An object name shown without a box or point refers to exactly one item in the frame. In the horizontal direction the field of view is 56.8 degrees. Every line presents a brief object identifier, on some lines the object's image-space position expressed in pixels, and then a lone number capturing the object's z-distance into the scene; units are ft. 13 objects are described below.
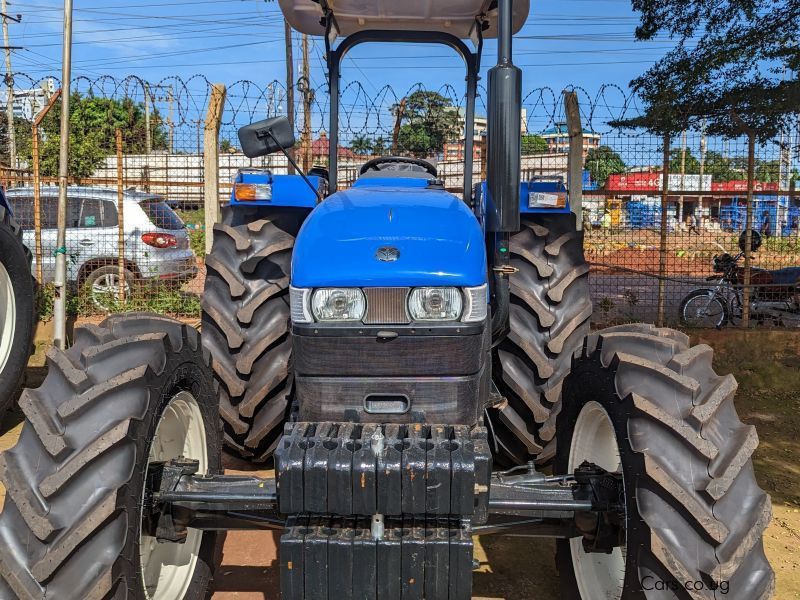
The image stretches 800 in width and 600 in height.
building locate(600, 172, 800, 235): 28.71
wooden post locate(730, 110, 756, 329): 25.46
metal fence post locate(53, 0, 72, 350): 22.74
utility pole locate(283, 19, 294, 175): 68.08
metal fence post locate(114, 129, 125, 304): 27.07
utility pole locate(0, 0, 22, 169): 38.19
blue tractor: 7.42
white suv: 29.48
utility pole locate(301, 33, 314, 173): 28.14
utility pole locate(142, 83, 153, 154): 35.09
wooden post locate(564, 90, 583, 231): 25.04
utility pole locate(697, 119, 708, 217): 29.30
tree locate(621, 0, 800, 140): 28.40
